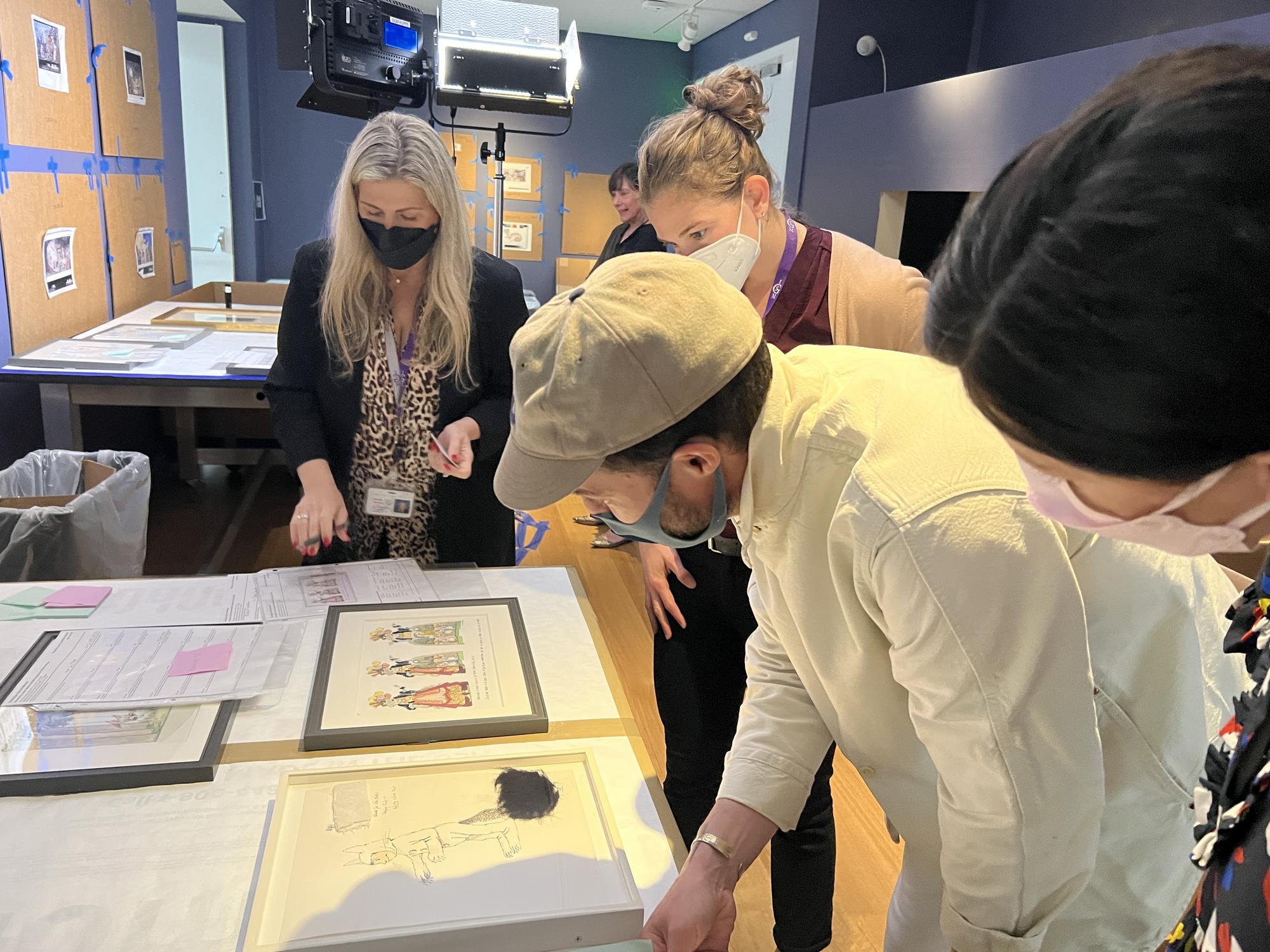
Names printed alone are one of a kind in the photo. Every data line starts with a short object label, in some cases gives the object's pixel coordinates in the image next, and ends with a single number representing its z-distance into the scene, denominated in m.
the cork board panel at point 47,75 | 2.28
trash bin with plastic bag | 1.78
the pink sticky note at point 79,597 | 1.36
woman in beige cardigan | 1.46
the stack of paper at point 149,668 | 1.10
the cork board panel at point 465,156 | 6.54
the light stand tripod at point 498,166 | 3.97
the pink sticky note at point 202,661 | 1.19
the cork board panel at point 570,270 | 6.88
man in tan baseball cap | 0.68
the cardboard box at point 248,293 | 4.12
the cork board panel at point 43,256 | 2.32
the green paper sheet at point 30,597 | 1.35
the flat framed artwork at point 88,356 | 2.32
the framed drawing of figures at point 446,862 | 0.80
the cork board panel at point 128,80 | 2.95
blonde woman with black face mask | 1.61
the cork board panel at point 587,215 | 6.81
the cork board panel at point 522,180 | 6.68
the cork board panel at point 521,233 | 6.82
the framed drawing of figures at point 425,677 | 1.09
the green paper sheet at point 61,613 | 1.33
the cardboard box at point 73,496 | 1.85
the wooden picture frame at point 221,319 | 3.17
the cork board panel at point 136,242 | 3.11
